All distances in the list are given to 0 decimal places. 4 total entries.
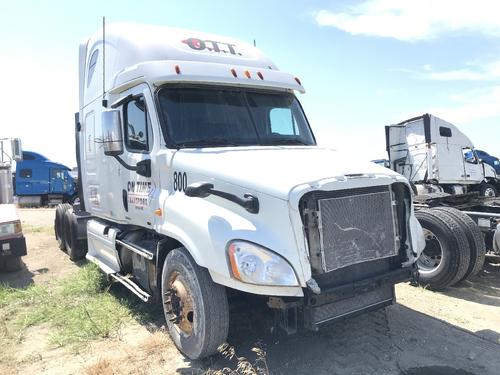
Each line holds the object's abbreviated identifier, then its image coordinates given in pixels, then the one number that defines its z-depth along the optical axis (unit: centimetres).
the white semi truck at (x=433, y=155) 1600
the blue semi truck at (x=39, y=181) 2512
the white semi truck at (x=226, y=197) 335
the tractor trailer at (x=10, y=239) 730
